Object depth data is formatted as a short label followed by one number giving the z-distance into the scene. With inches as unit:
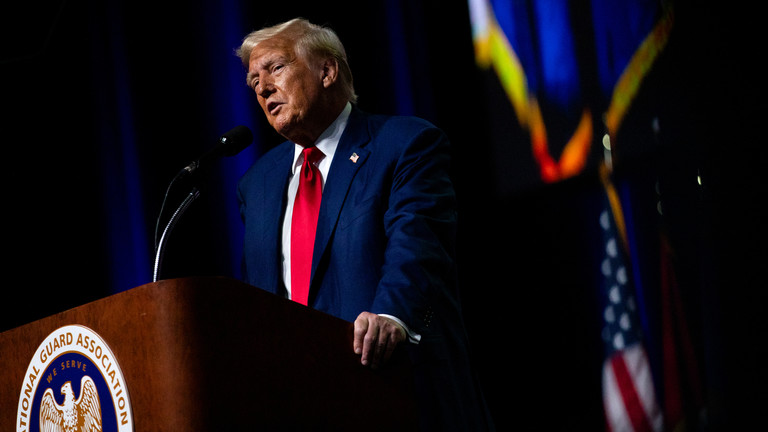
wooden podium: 283.9
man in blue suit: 299.4
